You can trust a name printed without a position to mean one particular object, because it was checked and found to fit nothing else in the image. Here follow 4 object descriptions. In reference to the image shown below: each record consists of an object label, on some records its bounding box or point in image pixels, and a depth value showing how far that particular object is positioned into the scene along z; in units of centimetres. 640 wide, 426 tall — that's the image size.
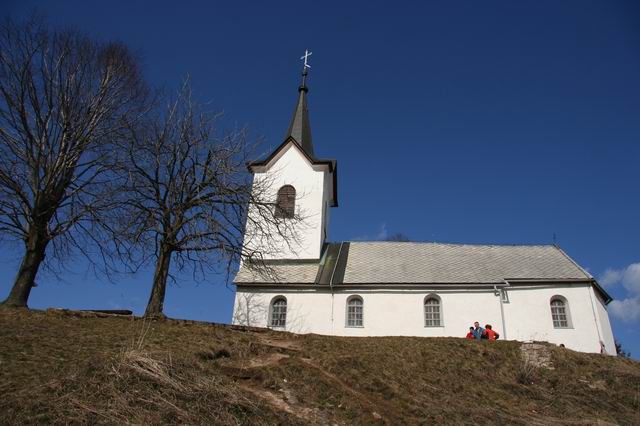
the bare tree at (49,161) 1423
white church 2022
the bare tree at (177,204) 1575
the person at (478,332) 1717
